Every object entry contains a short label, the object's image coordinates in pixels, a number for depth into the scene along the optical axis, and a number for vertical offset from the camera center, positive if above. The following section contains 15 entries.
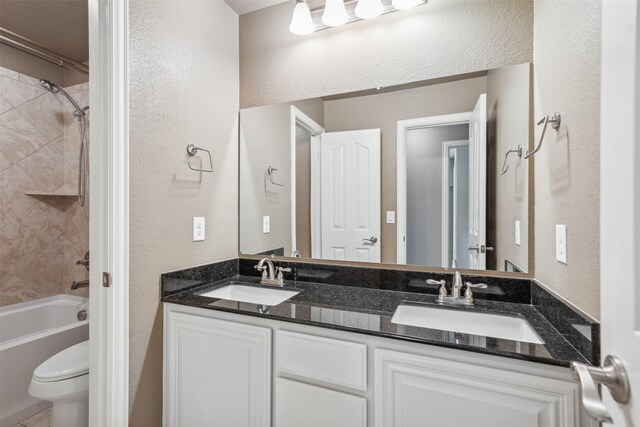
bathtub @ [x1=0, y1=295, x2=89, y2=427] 1.84 -0.86
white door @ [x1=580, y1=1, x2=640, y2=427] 0.45 +0.01
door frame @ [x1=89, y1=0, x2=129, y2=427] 1.25 +0.02
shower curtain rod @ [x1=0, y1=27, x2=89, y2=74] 1.98 +1.08
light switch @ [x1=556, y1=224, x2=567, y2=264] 0.99 -0.10
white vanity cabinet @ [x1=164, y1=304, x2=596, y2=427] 0.89 -0.57
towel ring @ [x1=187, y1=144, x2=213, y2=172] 1.58 +0.30
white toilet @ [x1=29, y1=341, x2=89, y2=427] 1.49 -0.84
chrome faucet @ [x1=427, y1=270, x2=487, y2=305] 1.33 -0.35
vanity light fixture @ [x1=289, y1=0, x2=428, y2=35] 1.54 +1.00
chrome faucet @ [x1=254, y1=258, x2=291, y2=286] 1.71 -0.34
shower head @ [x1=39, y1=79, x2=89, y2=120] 2.38 +0.92
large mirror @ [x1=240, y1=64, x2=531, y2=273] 1.39 +0.18
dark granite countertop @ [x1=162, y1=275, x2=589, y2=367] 0.91 -0.40
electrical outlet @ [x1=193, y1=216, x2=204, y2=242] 1.62 -0.09
